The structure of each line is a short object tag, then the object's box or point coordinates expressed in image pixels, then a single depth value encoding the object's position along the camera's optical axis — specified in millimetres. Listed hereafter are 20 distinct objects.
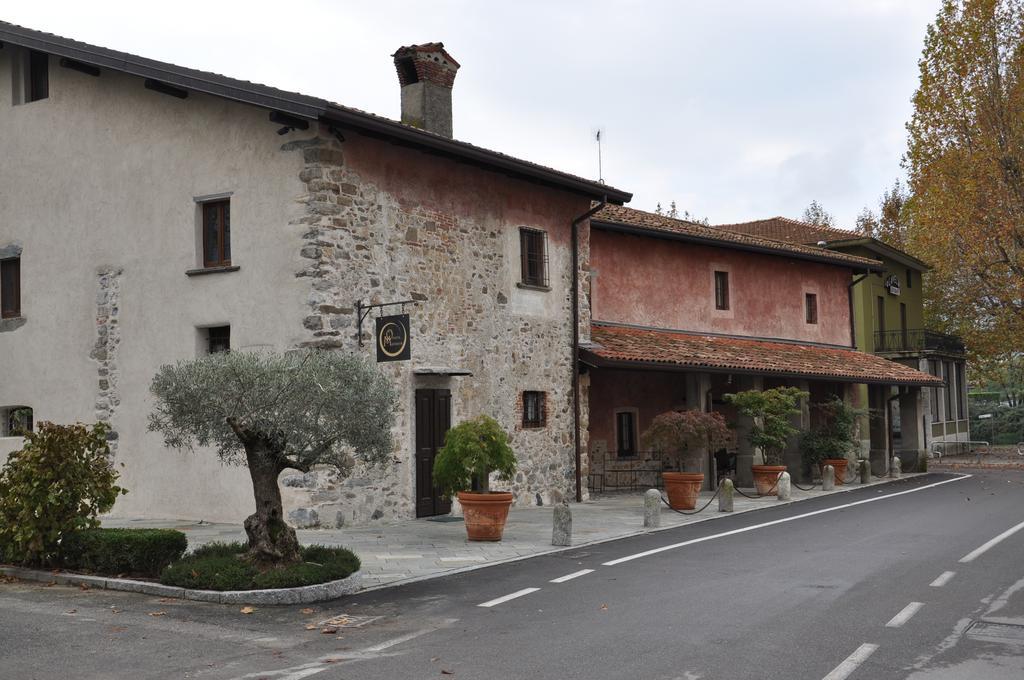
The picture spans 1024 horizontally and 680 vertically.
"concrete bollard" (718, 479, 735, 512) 17250
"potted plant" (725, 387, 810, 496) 19906
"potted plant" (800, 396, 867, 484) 23219
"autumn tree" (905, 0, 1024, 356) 29578
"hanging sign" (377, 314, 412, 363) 13648
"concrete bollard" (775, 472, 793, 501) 19469
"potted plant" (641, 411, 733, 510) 16797
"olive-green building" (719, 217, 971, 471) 34250
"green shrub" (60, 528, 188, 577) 9812
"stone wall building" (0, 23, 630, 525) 14078
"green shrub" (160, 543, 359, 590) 8961
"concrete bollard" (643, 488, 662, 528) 14719
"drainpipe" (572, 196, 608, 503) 18625
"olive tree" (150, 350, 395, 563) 9195
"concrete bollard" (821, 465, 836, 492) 21875
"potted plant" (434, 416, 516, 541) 12727
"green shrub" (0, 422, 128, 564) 10211
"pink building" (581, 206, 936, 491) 21375
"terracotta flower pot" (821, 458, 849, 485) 23156
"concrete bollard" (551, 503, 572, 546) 12547
